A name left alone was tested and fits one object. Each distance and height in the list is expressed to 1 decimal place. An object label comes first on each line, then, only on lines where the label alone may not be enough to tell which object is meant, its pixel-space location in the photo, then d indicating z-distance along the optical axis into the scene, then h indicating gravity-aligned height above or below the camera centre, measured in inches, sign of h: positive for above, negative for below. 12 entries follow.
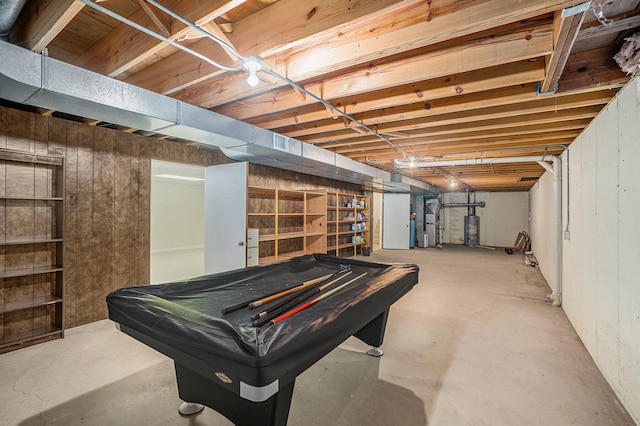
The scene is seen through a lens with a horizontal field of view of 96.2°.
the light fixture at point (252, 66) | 69.6 +35.8
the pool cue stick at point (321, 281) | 65.4 -22.1
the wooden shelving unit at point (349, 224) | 278.8 -13.0
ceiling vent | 145.7 +35.8
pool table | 42.3 -22.1
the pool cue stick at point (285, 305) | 57.6 -21.6
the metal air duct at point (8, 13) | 55.0 +40.0
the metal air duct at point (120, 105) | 72.9 +33.1
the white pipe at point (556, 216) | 157.0 -1.4
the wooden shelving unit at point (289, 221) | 199.9 -8.0
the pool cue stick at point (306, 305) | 58.3 -21.7
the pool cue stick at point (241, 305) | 63.4 -22.0
